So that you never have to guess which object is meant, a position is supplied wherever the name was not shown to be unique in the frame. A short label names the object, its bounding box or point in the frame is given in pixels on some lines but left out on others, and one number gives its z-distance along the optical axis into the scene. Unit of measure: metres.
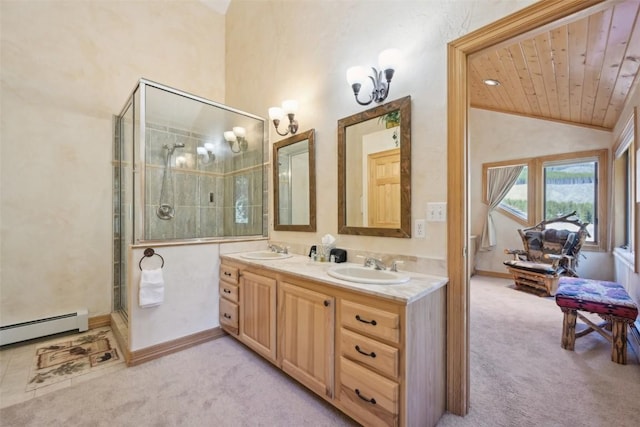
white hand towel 2.19
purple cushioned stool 2.14
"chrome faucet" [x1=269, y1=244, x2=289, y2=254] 2.77
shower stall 2.55
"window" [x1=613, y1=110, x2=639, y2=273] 3.56
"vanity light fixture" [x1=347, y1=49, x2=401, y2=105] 1.81
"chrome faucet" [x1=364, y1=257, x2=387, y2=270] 1.87
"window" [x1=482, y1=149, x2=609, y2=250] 4.20
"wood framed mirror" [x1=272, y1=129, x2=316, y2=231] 2.57
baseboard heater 2.51
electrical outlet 1.78
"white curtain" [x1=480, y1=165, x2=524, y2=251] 5.12
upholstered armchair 3.97
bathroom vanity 1.32
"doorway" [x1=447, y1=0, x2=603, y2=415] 1.60
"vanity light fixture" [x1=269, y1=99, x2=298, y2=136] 2.64
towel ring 2.24
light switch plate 1.68
